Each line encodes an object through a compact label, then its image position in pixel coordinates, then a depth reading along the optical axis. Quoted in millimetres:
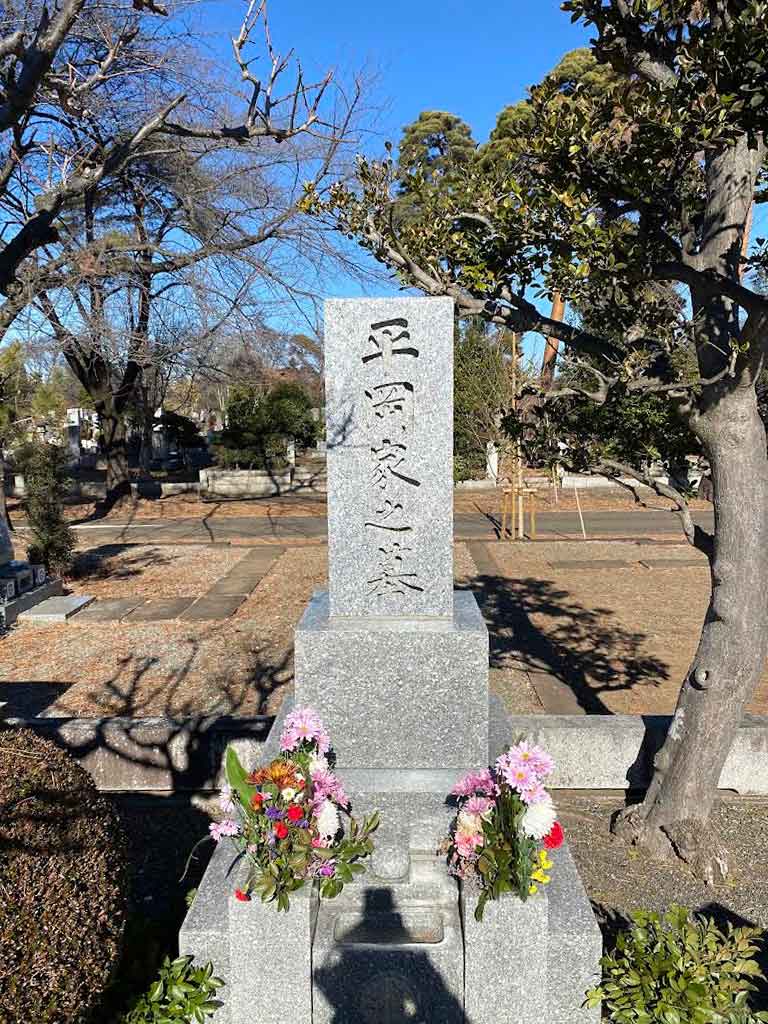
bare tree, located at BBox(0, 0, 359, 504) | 5277
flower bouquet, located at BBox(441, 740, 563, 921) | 2535
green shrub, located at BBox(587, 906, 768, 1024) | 2363
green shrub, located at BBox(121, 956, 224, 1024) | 2549
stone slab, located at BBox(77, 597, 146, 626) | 8797
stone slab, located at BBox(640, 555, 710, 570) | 11242
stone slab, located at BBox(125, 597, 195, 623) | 8781
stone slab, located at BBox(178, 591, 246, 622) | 8812
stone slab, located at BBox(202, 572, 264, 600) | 10005
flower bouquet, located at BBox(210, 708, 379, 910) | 2584
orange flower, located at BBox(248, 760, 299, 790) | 2668
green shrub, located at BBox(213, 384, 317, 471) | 22016
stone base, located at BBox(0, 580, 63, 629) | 8574
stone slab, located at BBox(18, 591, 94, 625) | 8742
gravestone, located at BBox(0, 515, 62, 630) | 8711
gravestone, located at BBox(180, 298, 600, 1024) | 2625
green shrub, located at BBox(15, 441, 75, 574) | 10117
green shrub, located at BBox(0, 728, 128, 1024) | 2199
